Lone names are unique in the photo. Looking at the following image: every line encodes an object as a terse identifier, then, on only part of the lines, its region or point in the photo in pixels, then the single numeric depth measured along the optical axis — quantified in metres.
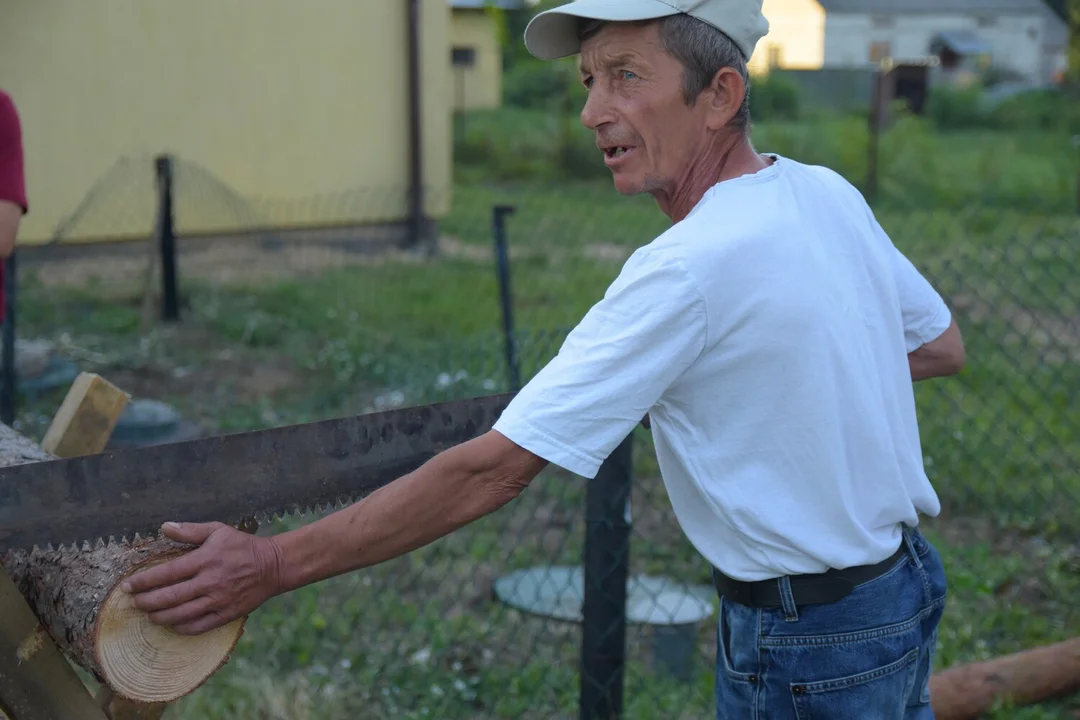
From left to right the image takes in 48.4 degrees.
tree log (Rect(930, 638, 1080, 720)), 3.32
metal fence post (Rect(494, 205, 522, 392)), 5.83
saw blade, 1.90
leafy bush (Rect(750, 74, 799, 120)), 29.05
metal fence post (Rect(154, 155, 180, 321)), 8.86
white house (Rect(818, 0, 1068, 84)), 50.06
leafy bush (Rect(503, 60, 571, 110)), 34.72
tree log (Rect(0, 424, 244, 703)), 1.99
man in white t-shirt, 1.86
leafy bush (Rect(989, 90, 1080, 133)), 24.99
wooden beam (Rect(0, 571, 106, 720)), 2.03
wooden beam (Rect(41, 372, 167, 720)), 2.74
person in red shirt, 3.88
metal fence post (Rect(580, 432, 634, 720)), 3.22
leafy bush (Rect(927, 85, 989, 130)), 32.34
